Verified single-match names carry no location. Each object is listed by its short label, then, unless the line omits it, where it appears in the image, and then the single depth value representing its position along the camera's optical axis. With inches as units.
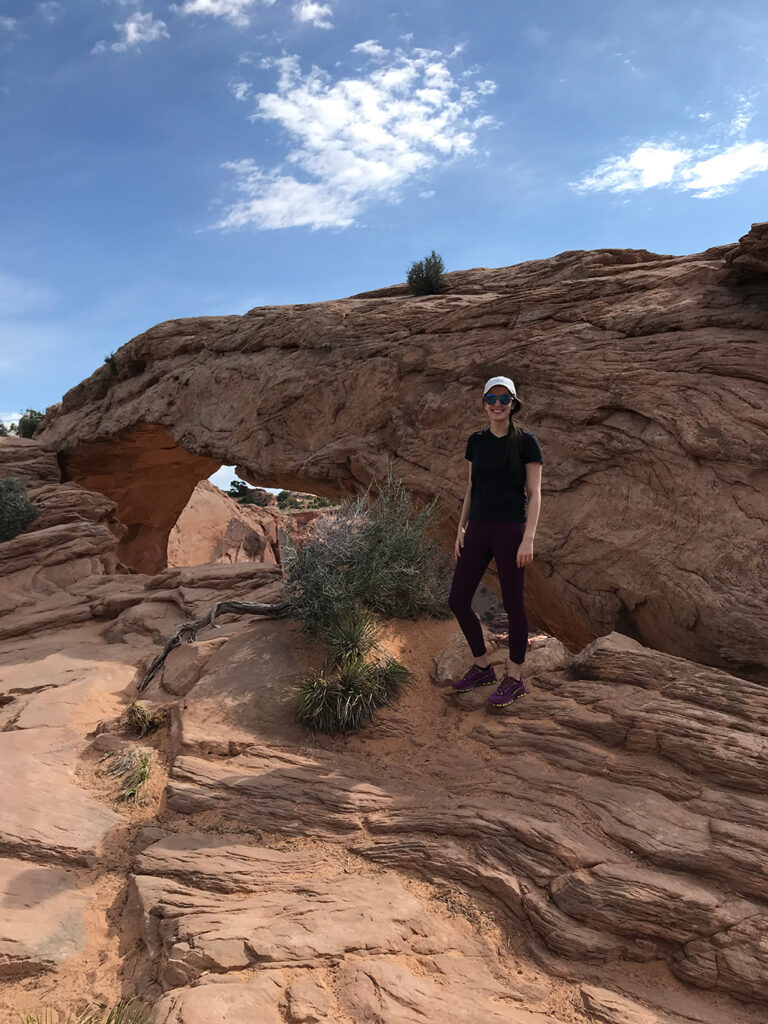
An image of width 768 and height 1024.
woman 220.4
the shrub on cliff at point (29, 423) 863.7
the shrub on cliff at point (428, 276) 510.9
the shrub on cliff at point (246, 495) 1478.8
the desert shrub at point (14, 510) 585.3
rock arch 315.6
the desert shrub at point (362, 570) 288.5
